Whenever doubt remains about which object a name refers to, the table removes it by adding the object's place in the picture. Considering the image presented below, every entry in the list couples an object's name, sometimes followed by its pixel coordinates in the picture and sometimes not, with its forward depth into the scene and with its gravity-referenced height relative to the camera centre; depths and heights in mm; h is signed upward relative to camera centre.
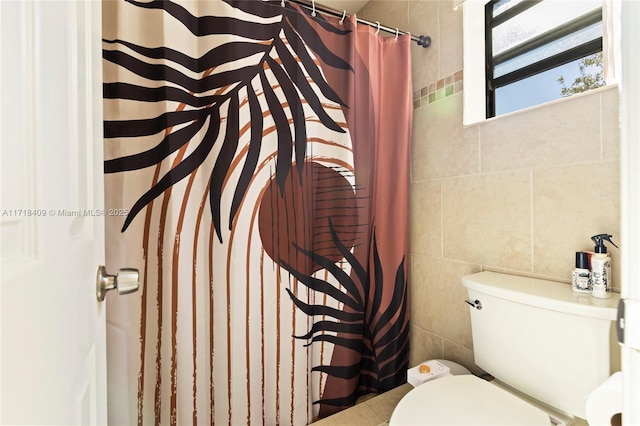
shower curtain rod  1202 +864
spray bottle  806 -169
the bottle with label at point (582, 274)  847 -192
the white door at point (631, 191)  277 +18
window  972 +616
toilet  768 -447
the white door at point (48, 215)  217 +0
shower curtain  939 +24
